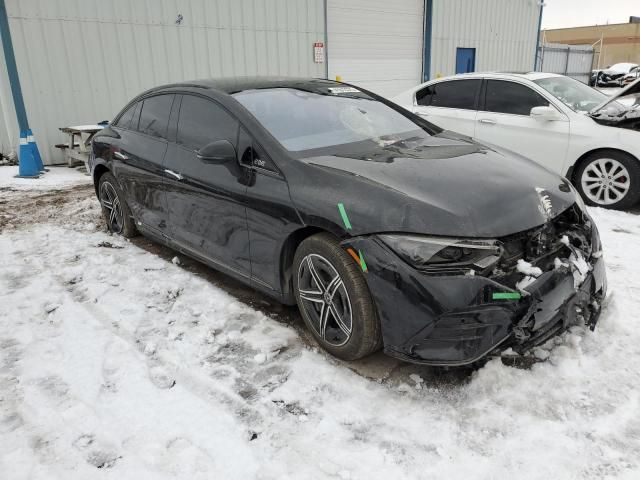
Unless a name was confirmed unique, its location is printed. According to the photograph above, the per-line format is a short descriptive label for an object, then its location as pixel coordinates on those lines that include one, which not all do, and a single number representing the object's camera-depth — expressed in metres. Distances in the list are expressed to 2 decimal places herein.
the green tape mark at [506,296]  2.35
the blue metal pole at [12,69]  8.22
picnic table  8.36
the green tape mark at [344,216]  2.62
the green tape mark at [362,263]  2.54
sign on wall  12.39
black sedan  2.41
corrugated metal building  8.82
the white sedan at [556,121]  5.56
